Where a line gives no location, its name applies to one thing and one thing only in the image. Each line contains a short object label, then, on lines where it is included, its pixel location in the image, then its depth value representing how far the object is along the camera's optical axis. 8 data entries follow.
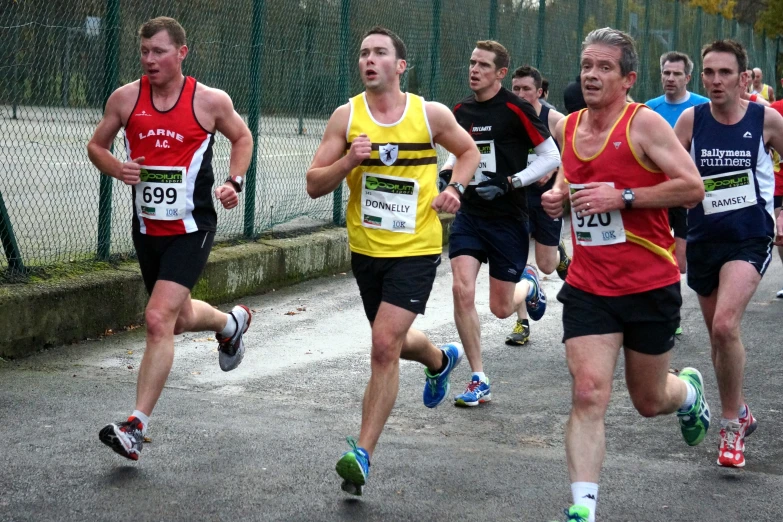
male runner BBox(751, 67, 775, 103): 29.51
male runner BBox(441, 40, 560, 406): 14.51
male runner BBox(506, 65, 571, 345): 17.23
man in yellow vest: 10.63
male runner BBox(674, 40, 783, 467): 11.77
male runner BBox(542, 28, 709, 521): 9.31
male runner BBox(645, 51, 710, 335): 17.34
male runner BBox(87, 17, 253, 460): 11.52
